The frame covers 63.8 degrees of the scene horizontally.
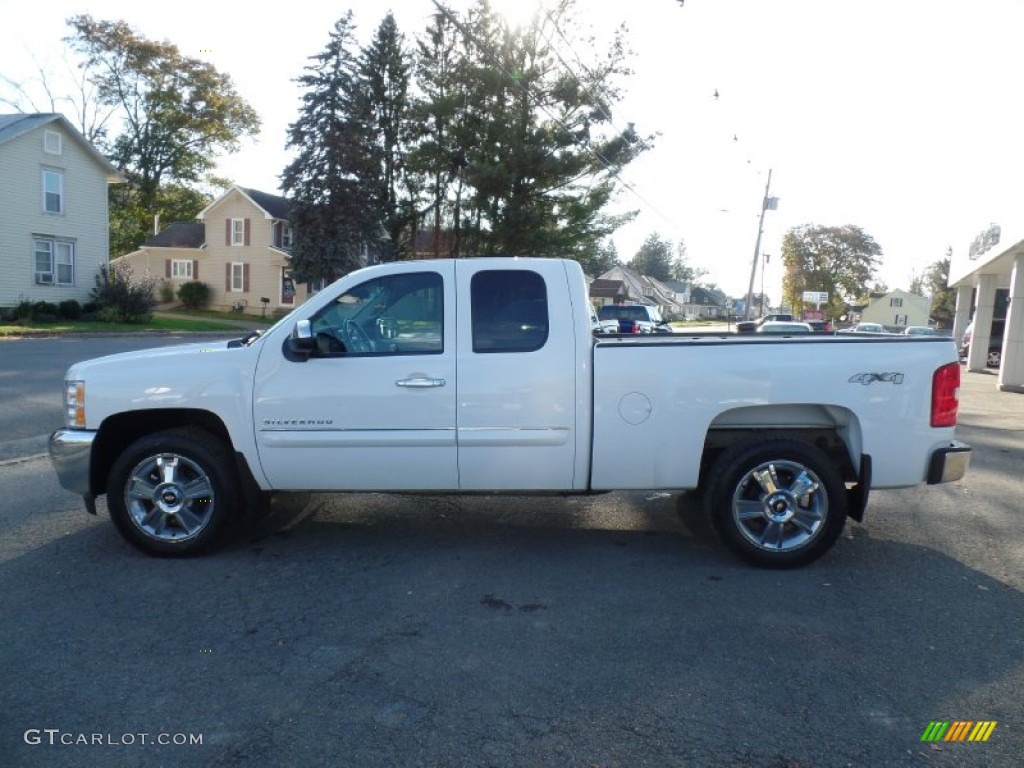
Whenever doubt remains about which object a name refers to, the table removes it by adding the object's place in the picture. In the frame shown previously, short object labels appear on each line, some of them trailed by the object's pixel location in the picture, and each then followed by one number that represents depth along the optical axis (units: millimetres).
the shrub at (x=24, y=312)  29281
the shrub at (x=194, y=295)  47788
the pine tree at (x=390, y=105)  44438
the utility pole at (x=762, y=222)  39188
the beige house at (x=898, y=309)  76750
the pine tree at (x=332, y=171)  38844
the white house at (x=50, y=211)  30453
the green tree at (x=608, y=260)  113762
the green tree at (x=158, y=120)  53281
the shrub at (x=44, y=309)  30027
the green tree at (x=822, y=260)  74750
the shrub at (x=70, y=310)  31016
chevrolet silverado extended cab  5250
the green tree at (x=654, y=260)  146000
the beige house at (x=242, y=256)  46750
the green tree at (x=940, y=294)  84625
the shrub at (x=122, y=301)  32075
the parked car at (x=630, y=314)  26281
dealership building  20016
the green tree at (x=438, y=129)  37000
